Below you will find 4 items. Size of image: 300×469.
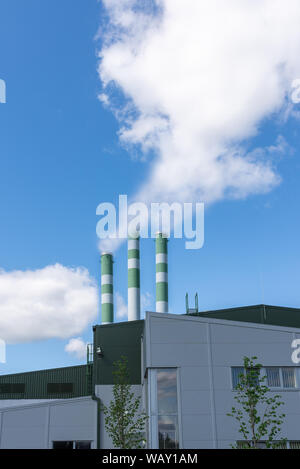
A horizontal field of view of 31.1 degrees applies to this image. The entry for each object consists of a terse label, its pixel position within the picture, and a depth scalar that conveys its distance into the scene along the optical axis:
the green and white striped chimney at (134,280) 57.91
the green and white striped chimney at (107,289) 57.16
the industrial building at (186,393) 24.31
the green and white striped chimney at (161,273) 57.28
